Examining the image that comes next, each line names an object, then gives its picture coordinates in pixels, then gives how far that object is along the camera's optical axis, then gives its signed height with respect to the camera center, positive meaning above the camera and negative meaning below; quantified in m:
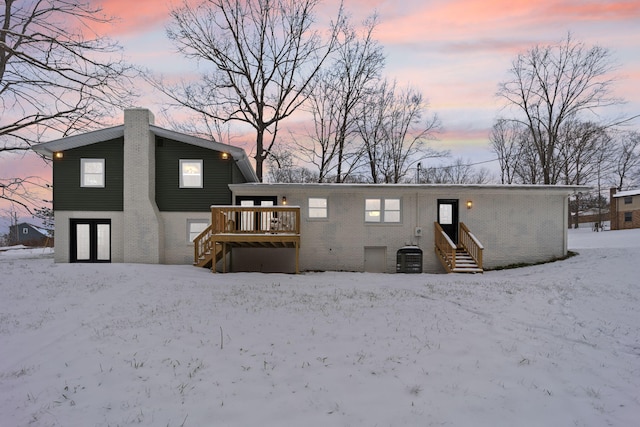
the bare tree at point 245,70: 24.45 +10.63
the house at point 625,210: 31.53 +0.23
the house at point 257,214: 14.83 -0.10
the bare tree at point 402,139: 31.73 +6.89
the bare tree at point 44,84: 7.76 +3.41
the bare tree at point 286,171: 28.64 +4.46
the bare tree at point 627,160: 41.94 +6.62
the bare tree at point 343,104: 28.45 +9.21
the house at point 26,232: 60.34 -3.94
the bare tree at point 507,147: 38.62 +7.62
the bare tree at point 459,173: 47.94 +5.61
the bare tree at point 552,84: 25.88 +10.53
